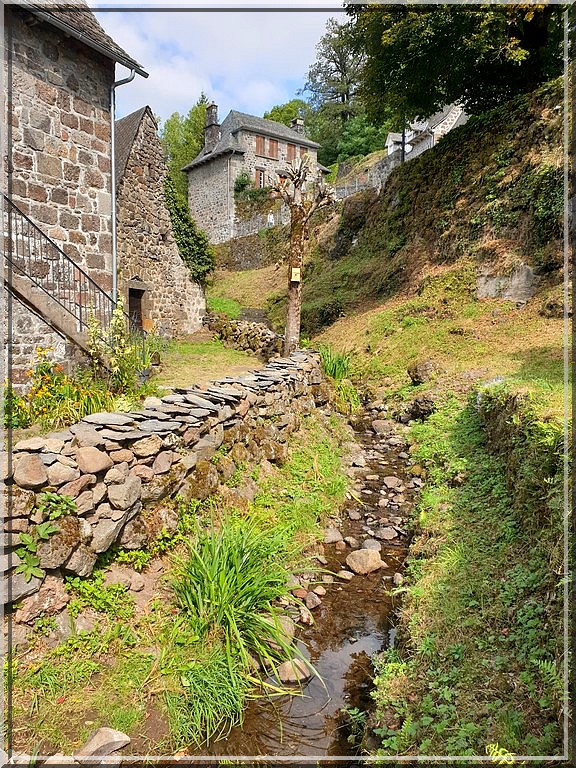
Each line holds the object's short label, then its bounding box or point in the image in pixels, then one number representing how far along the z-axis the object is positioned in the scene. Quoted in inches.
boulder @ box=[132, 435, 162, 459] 185.0
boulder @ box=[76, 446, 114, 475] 160.9
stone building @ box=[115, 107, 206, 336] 516.1
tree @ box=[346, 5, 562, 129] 492.1
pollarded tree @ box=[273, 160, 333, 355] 504.7
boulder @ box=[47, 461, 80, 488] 150.8
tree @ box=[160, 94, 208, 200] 1528.1
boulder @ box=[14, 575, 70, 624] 139.1
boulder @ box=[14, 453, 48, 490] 143.6
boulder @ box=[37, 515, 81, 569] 145.3
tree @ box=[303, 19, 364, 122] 1674.5
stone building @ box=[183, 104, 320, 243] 1272.1
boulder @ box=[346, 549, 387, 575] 217.6
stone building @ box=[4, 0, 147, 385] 274.2
